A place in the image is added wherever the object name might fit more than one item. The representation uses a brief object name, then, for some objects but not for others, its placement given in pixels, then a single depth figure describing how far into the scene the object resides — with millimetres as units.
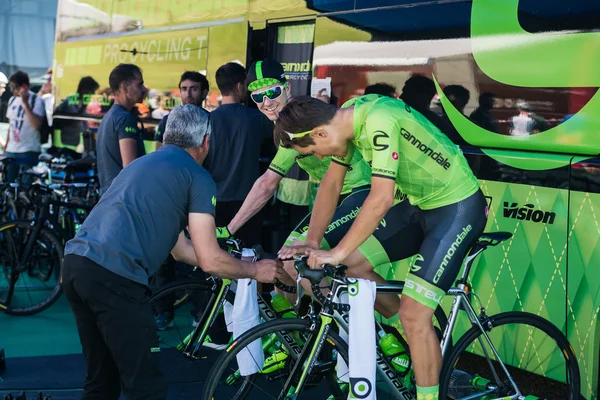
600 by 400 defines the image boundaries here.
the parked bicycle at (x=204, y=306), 4711
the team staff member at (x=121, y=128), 6168
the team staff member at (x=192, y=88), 6848
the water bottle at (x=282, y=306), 4808
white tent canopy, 11891
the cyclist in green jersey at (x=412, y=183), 3732
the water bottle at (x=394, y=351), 4305
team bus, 4516
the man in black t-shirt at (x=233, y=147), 6000
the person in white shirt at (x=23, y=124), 9836
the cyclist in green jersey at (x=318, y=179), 4438
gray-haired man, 3578
